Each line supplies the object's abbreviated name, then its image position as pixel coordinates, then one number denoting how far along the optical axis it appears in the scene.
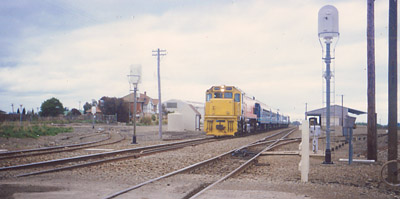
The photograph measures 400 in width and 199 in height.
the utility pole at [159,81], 27.66
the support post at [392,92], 8.53
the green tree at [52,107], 90.75
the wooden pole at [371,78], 13.20
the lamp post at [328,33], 12.12
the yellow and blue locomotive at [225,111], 27.34
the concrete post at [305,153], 8.59
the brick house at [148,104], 110.99
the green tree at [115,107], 71.44
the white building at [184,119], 42.78
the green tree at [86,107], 120.25
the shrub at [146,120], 63.00
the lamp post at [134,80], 22.12
